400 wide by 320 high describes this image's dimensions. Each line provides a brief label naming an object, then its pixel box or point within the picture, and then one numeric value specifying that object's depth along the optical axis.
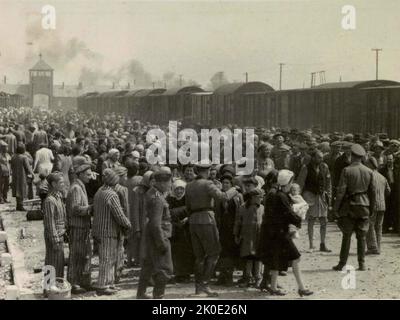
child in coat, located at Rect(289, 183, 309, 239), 8.34
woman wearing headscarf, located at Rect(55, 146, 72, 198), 13.98
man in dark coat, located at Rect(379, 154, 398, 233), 12.48
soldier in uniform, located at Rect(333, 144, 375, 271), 9.71
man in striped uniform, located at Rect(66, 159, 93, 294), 8.62
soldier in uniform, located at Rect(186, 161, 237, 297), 8.45
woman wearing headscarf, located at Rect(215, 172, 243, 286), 9.23
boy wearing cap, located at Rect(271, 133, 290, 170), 14.13
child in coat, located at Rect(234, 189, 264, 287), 8.84
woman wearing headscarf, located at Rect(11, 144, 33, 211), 16.50
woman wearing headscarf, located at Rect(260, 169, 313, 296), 8.10
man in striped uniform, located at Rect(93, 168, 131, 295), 8.44
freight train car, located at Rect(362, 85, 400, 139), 21.45
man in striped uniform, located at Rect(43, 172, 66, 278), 8.40
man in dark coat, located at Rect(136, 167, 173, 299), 7.85
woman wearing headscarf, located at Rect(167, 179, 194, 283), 9.20
